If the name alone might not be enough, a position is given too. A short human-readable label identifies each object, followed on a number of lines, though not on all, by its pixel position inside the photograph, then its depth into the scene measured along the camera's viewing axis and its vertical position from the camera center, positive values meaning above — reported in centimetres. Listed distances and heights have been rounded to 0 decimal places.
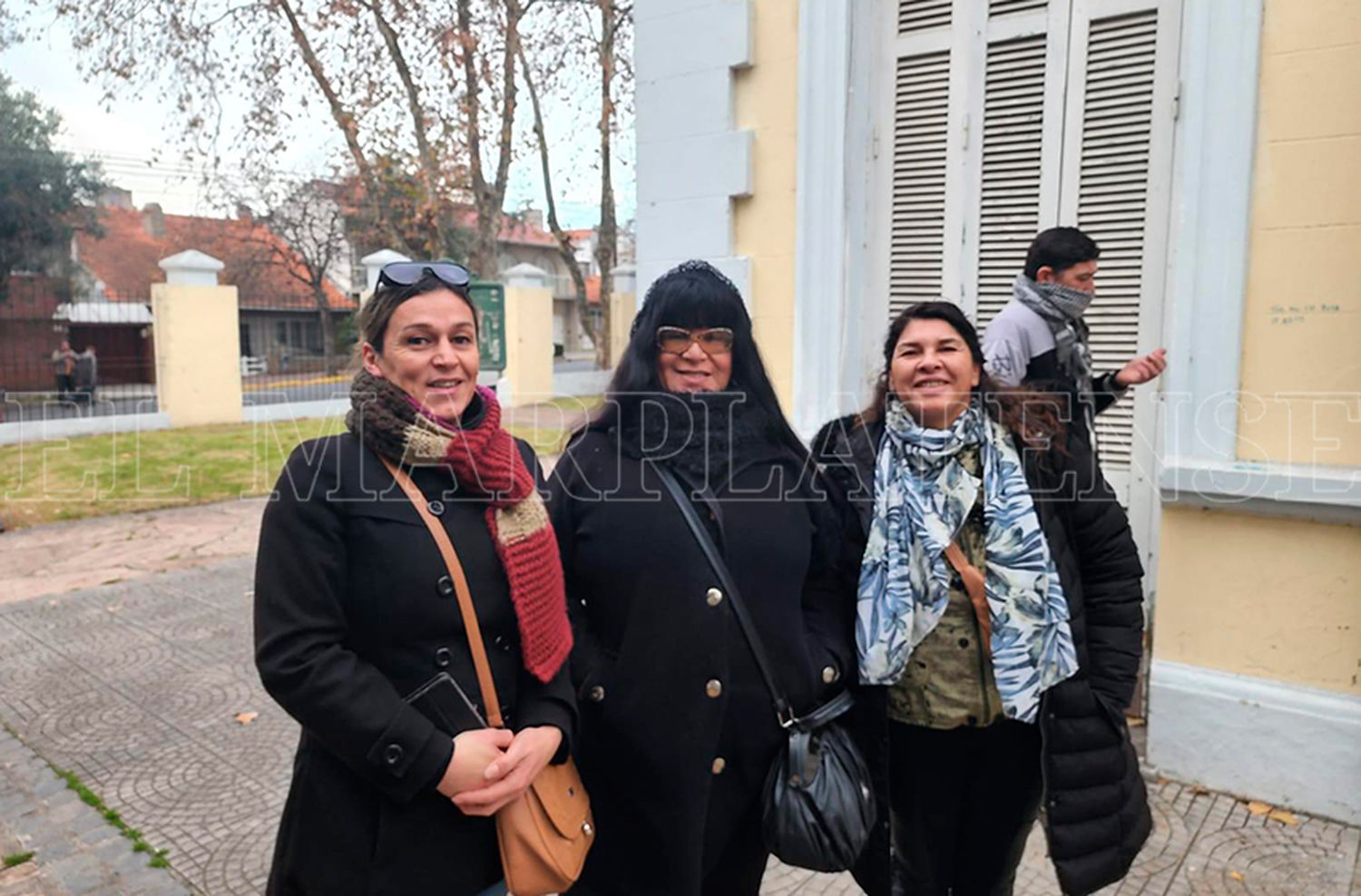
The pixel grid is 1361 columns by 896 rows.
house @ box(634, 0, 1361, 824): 346 +62
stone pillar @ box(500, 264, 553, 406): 1964 +44
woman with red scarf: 172 -53
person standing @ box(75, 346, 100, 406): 2062 -47
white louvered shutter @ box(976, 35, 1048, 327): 443 +99
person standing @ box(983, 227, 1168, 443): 367 +15
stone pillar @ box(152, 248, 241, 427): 1483 +17
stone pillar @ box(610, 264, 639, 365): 2083 +137
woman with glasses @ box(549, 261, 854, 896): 210 -58
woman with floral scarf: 221 -64
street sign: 1633 +71
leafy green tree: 2253 +425
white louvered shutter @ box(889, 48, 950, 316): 470 +97
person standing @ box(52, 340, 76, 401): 2022 -40
